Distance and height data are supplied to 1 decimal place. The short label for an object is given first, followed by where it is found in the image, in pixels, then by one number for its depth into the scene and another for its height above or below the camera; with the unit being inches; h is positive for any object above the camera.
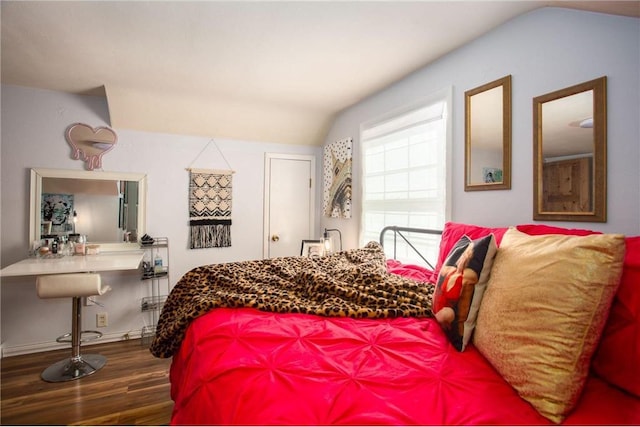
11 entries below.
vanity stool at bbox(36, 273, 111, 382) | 89.1 -28.2
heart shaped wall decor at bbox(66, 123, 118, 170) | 117.4 +27.9
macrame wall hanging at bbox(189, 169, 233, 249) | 134.9 +3.3
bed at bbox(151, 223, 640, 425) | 30.0 -17.5
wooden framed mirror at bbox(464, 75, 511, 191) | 72.1 +19.7
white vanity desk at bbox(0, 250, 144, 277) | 89.4 -15.6
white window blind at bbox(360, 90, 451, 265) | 92.9 +14.7
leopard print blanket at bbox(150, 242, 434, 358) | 52.8 -14.7
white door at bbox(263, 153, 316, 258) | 150.3 +6.5
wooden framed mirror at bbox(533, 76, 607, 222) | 55.7 +12.3
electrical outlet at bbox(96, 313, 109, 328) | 120.6 -40.7
